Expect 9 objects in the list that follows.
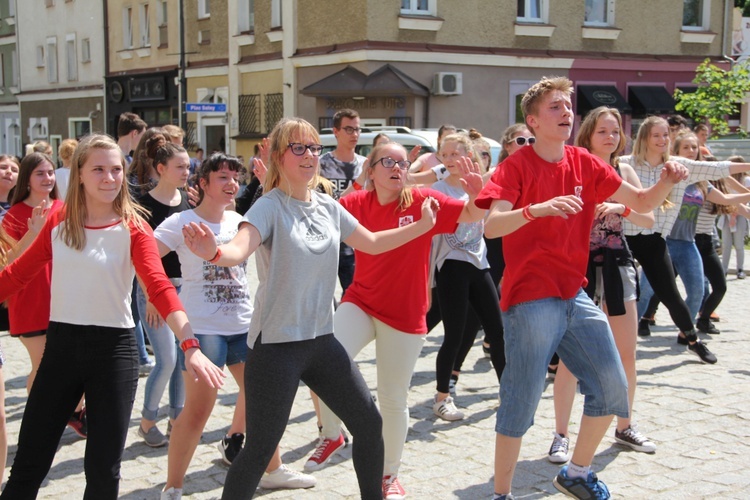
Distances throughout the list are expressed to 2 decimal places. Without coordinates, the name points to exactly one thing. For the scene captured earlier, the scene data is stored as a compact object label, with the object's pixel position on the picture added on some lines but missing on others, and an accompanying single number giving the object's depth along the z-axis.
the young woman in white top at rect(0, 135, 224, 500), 4.00
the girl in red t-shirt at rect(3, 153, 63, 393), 5.72
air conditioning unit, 24.53
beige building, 24.50
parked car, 16.61
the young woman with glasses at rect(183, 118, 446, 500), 4.16
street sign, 22.61
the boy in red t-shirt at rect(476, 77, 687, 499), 4.63
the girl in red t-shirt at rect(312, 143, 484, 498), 5.14
